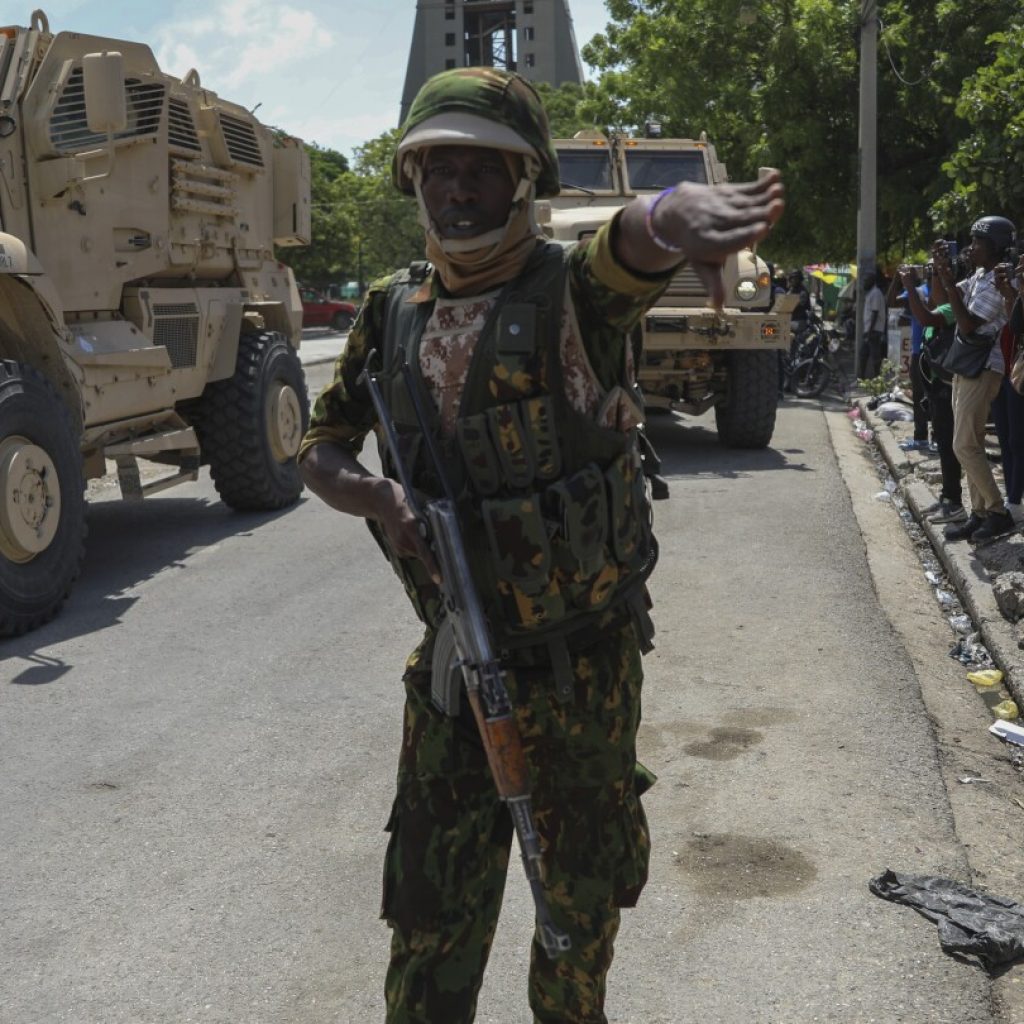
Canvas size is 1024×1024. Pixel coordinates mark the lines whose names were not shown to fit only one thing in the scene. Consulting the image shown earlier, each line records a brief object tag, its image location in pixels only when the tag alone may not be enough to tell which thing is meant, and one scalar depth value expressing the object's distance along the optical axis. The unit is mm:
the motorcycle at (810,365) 17484
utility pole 17594
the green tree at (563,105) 50281
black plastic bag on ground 3303
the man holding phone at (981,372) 7246
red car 46438
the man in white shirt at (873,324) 18328
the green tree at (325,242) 48438
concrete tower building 95062
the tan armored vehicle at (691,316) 11156
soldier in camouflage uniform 2227
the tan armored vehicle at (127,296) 6754
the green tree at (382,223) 56594
